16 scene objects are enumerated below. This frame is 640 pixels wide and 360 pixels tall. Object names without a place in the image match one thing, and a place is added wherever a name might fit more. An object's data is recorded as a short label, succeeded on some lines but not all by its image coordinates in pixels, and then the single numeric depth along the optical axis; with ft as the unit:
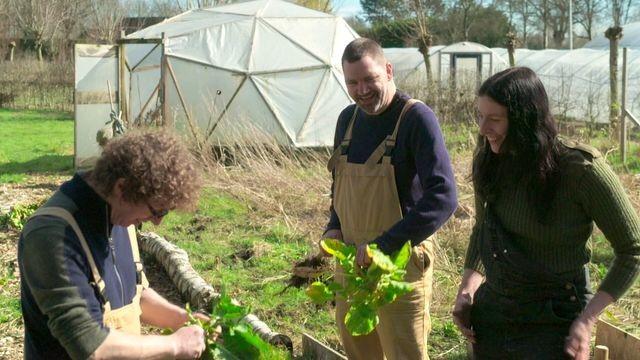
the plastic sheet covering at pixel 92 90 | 46.39
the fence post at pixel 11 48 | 111.24
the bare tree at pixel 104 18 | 129.08
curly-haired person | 8.04
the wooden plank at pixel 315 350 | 15.24
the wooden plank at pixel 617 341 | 13.85
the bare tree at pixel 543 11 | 163.73
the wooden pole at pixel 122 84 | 46.91
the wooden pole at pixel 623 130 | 41.88
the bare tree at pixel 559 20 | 161.79
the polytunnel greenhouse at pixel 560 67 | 60.90
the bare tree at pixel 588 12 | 166.20
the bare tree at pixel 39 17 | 129.90
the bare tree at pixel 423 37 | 65.72
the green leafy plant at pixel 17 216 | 29.55
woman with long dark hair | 9.12
